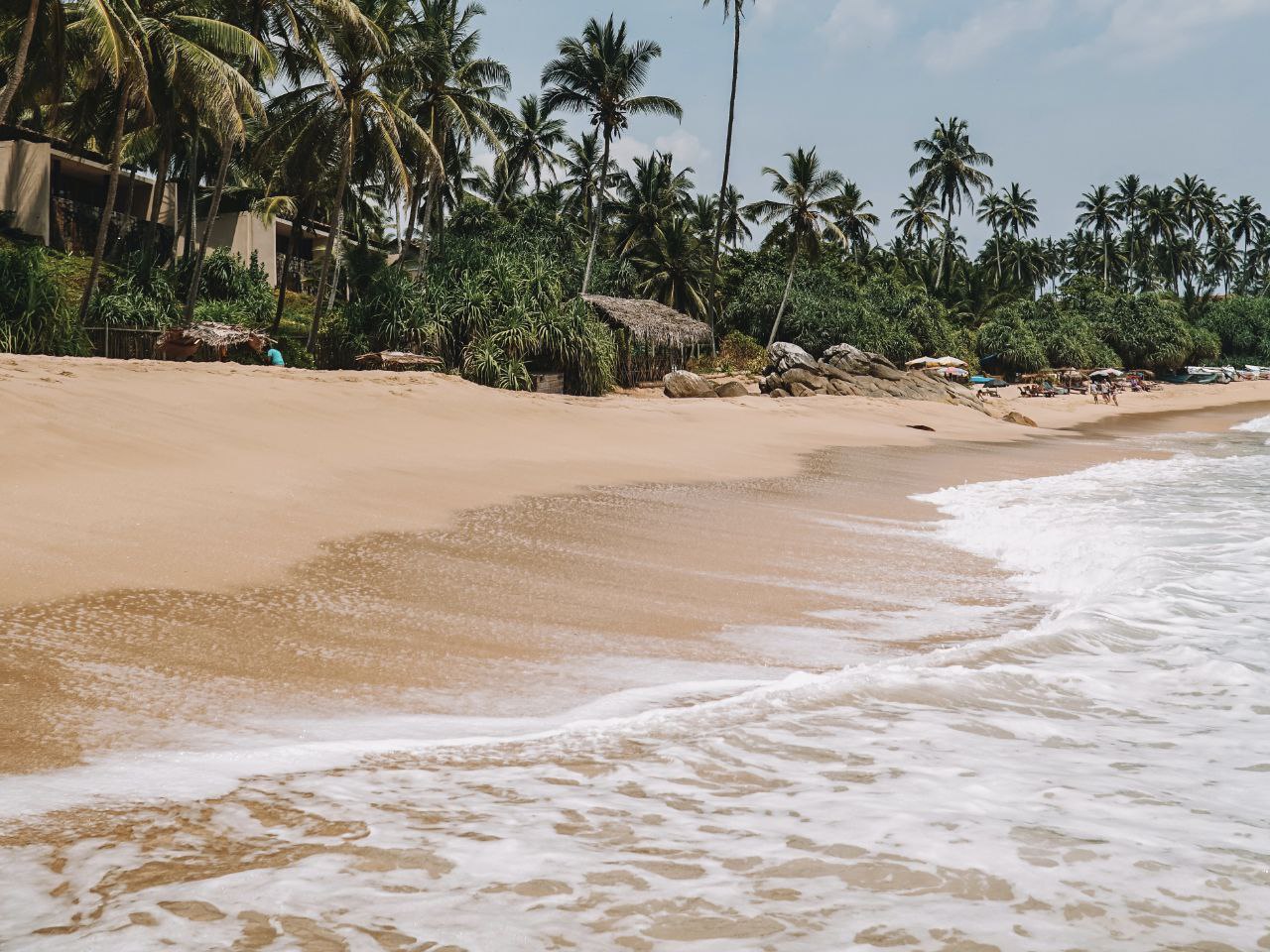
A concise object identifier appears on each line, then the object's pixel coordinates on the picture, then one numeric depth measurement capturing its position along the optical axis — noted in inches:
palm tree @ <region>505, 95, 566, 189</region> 1941.4
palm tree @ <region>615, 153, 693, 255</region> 1817.2
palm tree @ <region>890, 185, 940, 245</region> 2874.0
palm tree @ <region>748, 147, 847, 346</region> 1648.6
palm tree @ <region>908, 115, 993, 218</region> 2645.2
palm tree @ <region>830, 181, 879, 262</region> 2497.5
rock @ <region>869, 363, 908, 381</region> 1331.2
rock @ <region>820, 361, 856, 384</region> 1262.3
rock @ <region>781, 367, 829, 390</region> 1217.1
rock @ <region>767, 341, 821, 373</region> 1319.4
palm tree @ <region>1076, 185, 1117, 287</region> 3489.2
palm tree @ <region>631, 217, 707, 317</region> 1684.3
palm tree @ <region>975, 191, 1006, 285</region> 3253.0
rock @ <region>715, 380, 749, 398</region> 1089.4
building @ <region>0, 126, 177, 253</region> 1151.6
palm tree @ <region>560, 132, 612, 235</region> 2000.5
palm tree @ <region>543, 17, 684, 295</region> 1493.6
